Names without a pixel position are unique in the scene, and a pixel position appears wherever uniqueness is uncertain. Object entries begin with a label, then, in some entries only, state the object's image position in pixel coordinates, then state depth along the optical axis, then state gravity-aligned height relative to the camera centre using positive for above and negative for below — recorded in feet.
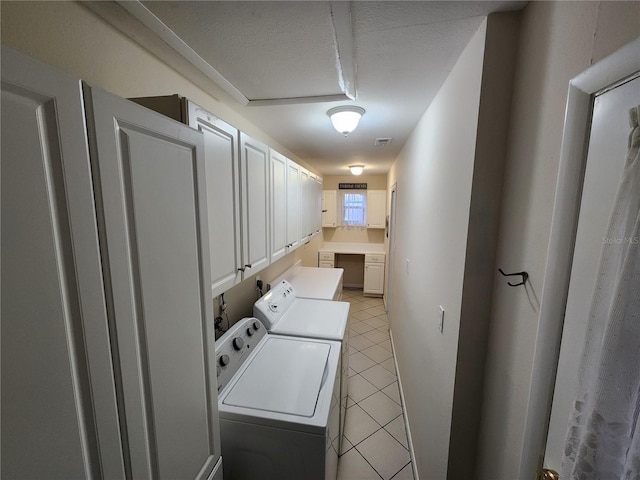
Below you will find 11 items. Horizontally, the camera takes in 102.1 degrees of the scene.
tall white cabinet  1.31 -0.52
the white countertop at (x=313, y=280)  9.28 -3.12
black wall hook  2.70 -0.74
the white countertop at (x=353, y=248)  17.01 -2.92
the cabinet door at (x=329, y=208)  18.02 -0.22
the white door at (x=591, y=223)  1.72 -0.12
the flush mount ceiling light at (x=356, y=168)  14.13 +2.03
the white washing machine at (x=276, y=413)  3.74 -3.12
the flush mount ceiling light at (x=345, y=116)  5.91 +2.04
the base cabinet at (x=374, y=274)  16.38 -4.33
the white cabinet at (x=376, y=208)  17.07 -0.18
